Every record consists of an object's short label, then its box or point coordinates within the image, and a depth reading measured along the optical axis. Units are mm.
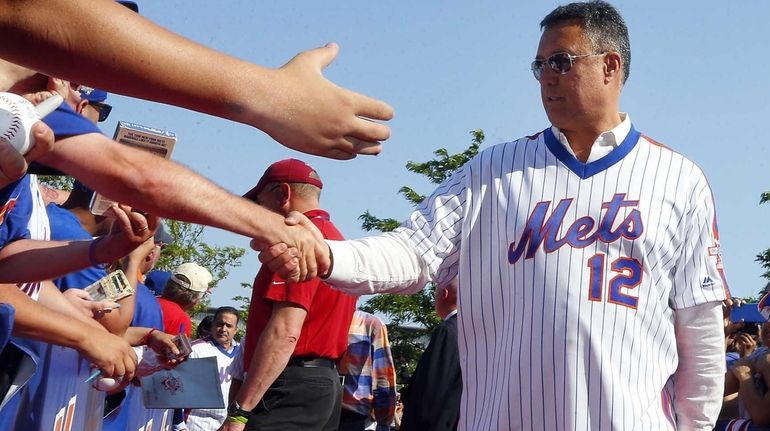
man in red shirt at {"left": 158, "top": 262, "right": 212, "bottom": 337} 8695
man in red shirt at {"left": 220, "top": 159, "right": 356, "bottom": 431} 5320
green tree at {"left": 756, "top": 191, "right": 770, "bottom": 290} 21491
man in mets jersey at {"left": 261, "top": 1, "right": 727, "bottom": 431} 3314
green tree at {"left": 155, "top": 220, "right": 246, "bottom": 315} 24406
